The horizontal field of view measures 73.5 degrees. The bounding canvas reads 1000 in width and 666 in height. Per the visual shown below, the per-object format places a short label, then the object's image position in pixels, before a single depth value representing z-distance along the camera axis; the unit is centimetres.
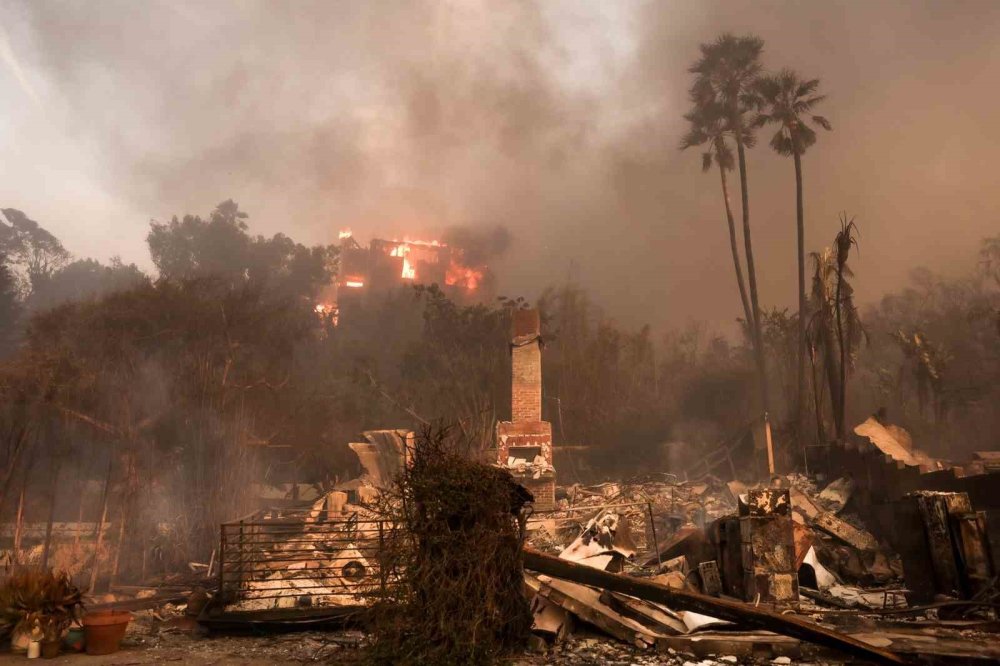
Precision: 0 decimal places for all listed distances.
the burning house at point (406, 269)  6081
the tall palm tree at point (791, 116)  3059
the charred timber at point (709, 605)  698
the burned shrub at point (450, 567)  664
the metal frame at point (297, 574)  913
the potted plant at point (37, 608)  825
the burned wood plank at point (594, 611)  809
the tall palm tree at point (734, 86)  3272
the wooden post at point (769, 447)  2217
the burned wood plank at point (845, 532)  1363
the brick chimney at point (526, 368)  2270
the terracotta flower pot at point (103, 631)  852
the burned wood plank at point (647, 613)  822
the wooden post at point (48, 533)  1587
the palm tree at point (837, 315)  2373
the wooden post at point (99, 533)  1586
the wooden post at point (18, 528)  1530
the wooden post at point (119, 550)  1605
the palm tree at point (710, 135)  3394
